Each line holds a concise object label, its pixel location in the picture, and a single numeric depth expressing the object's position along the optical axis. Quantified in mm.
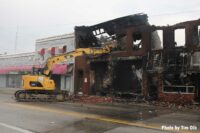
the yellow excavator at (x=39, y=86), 14314
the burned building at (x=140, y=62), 13100
